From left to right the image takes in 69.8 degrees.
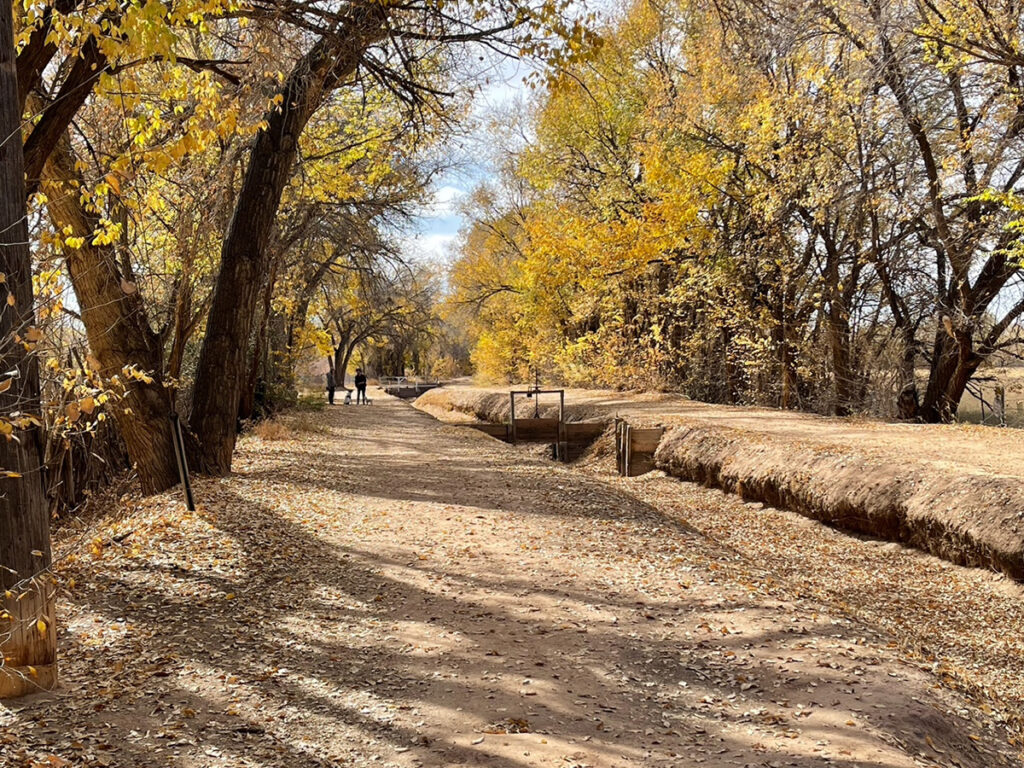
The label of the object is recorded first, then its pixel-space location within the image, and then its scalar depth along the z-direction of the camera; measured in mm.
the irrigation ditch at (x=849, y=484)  7230
